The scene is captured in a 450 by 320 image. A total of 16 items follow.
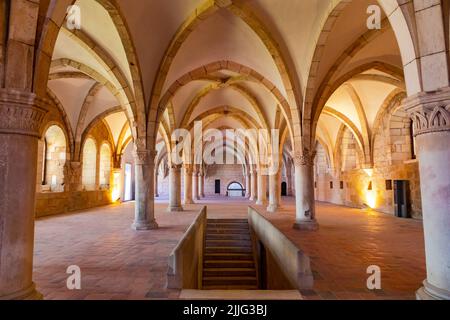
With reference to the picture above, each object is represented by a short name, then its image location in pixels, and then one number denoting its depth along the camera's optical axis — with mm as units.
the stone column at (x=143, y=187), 7688
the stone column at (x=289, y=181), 29625
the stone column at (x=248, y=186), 26305
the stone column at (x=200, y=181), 25309
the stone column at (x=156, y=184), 28289
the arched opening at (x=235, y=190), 33906
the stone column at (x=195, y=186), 21188
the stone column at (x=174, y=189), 12965
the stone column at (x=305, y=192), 7547
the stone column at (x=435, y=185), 2510
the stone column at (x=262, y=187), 16922
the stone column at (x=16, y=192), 2453
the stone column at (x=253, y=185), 21875
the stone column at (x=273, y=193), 12893
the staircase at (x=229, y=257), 7488
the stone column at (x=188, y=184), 16438
